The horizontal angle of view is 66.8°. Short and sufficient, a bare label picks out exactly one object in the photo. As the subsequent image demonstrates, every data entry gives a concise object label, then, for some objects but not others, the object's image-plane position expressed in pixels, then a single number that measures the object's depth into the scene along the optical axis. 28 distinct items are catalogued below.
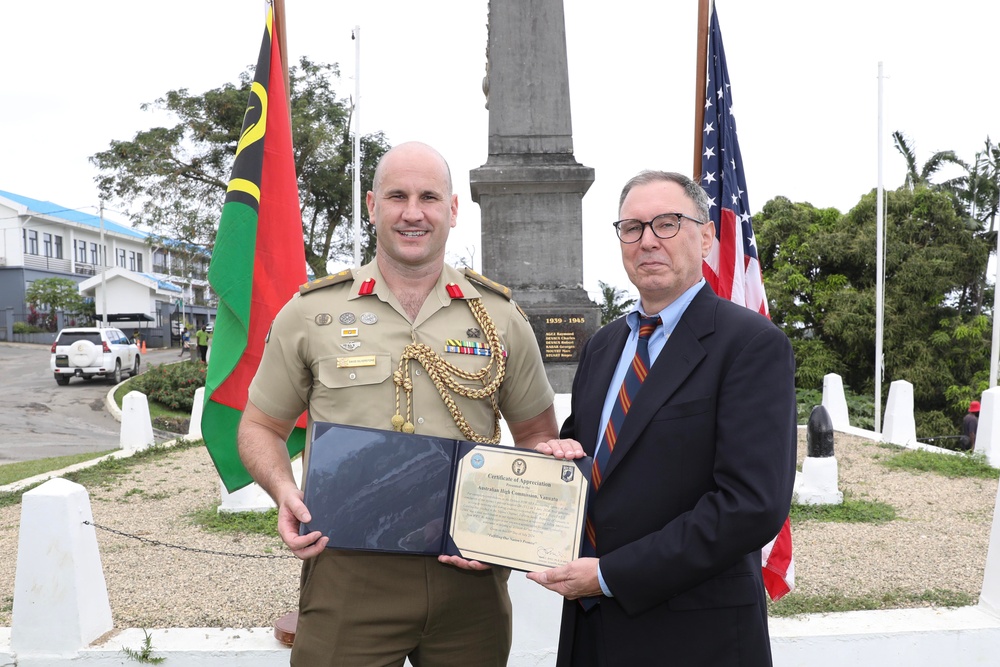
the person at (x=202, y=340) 22.93
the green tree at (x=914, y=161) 23.44
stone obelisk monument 5.35
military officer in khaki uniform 2.16
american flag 4.25
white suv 21.84
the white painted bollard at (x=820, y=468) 6.78
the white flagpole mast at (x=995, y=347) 15.58
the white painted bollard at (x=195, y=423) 10.70
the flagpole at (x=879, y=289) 17.73
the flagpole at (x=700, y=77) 4.46
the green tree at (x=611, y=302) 29.60
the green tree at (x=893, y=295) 19.81
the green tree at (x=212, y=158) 22.00
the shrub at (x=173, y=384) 17.11
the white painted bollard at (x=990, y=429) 8.99
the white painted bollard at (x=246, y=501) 6.43
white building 42.41
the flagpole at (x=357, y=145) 17.81
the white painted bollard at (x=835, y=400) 11.98
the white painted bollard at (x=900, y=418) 10.19
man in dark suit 1.73
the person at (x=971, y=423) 11.52
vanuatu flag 4.22
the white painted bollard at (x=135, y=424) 10.34
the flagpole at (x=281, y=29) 4.68
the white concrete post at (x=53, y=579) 3.45
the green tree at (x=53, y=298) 40.50
